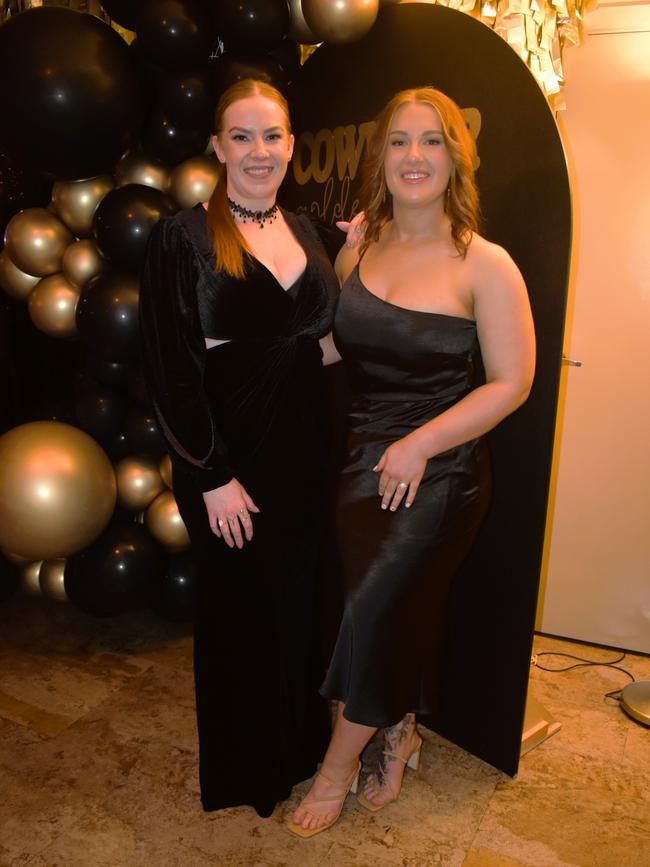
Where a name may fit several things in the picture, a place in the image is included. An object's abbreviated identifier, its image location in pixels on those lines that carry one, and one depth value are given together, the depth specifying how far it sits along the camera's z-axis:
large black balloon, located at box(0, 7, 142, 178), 2.04
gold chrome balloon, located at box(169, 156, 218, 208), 2.37
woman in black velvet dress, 1.55
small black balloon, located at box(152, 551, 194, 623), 2.65
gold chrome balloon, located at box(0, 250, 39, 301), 2.62
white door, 2.34
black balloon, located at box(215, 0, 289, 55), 2.13
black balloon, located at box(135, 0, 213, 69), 2.12
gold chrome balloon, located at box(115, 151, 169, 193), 2.44
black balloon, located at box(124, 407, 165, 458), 2.55
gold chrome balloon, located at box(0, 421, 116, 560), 2.35
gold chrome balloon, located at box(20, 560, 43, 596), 2.78
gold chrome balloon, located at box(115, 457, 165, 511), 2.62
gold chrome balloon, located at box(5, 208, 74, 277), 2.47
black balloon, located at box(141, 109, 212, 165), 2.31
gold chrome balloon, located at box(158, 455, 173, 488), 2.60
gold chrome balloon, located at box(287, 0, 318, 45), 2.27
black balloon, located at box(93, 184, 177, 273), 2.24
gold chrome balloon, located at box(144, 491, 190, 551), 2.57
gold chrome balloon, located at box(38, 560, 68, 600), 2.71
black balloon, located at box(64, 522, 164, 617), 2.53
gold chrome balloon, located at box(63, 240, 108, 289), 2.44
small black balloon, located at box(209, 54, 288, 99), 2.19
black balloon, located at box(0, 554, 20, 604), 2.72
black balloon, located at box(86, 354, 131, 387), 2.57
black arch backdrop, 1.75
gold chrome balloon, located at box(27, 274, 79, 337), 2.50
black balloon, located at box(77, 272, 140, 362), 2.28
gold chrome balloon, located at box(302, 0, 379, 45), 2.01
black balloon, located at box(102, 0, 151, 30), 2.20
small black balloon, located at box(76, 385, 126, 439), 2.64
